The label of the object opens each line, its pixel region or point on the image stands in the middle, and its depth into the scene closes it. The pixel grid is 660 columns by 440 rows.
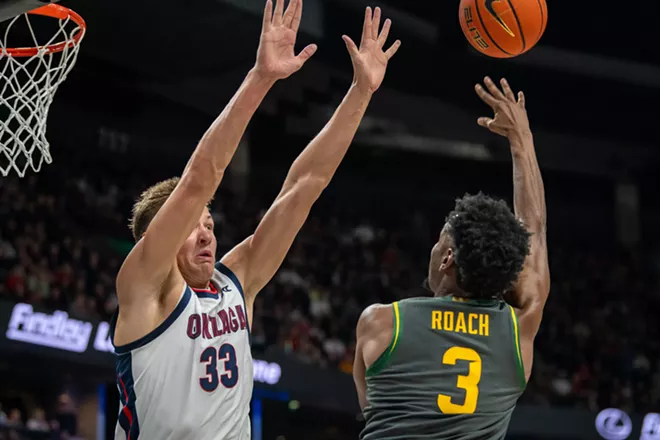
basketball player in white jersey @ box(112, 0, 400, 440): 2.92
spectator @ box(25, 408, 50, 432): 9.67
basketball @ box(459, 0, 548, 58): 4.39
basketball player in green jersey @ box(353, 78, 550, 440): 2.72
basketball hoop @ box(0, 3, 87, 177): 4.49
